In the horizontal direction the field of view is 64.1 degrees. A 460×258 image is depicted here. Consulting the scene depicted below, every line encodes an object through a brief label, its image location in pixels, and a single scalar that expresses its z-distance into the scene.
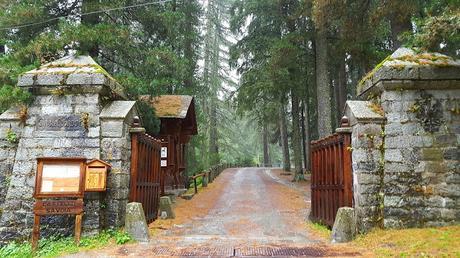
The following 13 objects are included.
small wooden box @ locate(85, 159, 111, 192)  6.14
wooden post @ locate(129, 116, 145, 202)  6.87
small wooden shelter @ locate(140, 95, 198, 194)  15.26
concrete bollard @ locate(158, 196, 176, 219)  9.34
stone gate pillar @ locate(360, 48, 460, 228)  6.15
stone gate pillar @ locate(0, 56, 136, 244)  6.48
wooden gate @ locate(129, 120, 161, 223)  6.93
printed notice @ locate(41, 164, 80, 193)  5.82
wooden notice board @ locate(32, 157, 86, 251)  5.79
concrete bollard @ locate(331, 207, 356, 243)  6.01
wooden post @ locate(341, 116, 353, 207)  6.31
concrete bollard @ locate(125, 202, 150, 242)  6.30
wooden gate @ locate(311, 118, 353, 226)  6.39
